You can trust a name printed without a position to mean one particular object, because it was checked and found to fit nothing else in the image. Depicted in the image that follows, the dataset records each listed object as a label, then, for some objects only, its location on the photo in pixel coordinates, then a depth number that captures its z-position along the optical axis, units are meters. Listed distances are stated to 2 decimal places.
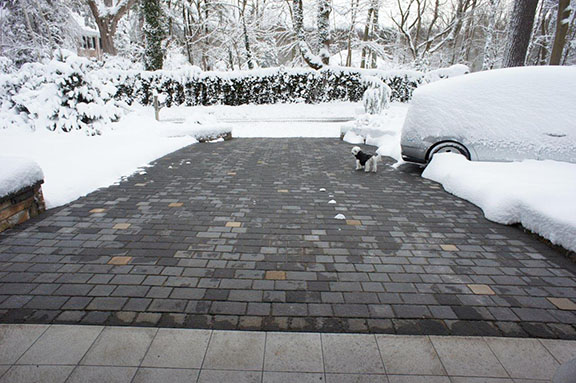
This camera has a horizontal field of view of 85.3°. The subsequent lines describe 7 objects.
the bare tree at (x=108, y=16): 23.62
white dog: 6.50
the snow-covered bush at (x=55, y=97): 8.62
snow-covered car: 5.05
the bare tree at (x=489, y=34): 22.56
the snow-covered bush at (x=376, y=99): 11.53
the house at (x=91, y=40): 43.50
